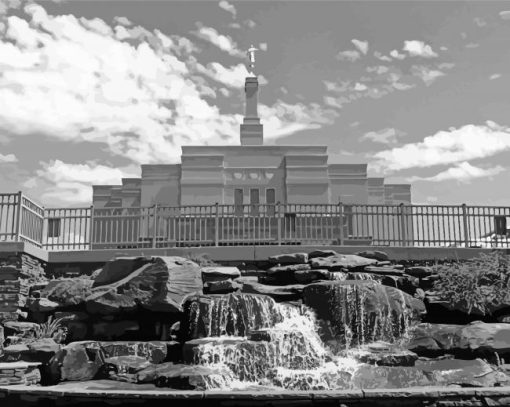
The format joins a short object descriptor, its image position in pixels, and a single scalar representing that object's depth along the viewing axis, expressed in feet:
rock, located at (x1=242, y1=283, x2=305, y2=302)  47.29
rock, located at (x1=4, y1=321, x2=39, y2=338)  46.78
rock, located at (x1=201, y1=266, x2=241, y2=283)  49.16
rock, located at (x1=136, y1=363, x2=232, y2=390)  34.53
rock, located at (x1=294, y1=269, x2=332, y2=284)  49.57
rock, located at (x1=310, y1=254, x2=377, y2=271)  51.03
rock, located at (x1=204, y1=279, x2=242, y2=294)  47.57
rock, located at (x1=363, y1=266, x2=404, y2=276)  51.26
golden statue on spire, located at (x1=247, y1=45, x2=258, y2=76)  154.12
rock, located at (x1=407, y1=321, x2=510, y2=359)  41.01
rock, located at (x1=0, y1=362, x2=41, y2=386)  37.73
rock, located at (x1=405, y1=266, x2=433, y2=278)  53.11
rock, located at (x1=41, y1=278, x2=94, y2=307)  47.75
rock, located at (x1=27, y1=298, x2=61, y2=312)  47.73
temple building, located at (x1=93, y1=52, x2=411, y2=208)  123.34
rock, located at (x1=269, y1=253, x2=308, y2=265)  53.11
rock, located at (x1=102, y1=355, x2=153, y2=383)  37.82
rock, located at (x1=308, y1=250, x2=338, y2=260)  54.65
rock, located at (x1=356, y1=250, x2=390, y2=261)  55.31
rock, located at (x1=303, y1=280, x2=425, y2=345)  43.68
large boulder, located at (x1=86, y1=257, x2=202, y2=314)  44.27
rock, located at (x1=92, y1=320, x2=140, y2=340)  45.37
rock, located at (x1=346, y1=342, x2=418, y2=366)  38.40
